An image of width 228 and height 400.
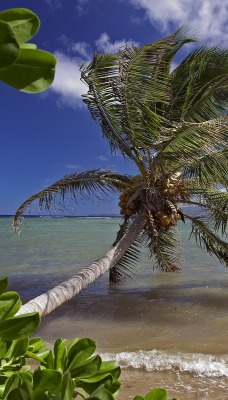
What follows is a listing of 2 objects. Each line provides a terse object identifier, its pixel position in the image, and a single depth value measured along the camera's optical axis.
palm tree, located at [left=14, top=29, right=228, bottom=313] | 6.74
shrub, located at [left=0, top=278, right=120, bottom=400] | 0.69
